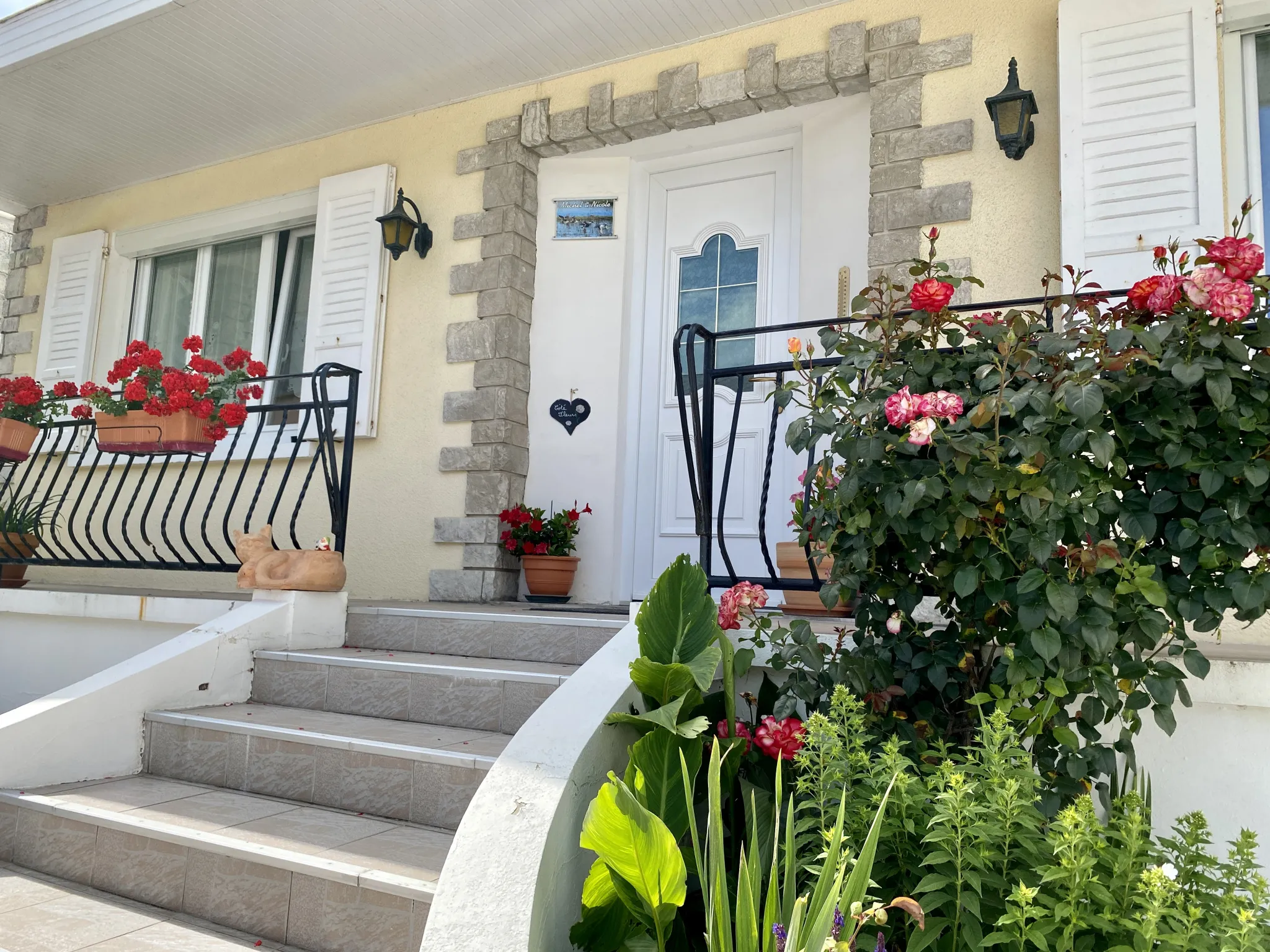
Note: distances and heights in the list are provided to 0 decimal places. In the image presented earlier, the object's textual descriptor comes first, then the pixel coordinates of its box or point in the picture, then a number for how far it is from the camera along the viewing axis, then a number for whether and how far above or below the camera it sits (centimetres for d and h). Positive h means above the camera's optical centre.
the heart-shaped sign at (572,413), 443 +75
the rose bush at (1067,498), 162 +17
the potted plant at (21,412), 402 +57
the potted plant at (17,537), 428 +1
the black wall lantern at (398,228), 456 +166
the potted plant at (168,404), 351 +56
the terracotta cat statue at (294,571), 324 -7
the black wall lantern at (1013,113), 322 +170
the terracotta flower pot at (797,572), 297 +2
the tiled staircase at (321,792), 190 -64
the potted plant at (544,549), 420 +7
